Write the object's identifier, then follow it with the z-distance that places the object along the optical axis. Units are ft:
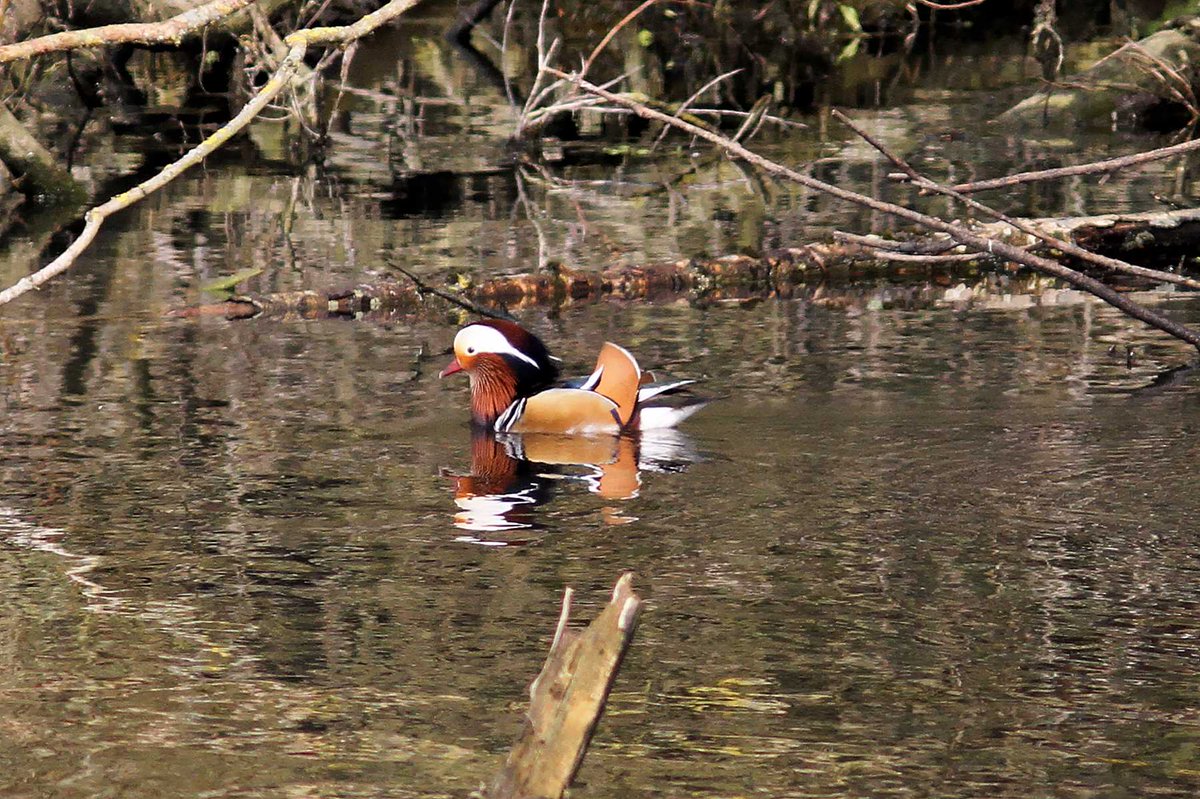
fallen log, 81.15
